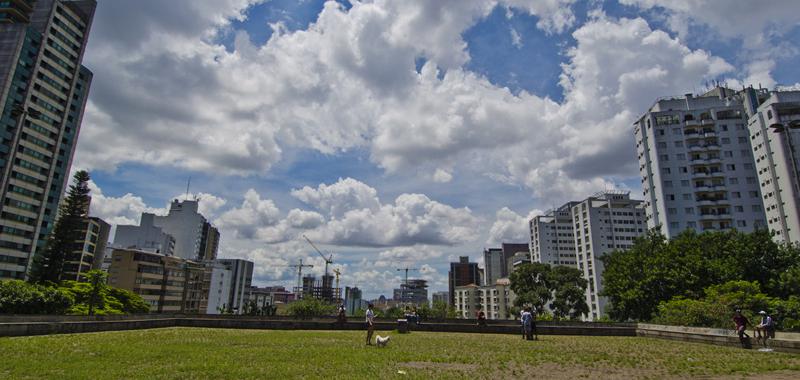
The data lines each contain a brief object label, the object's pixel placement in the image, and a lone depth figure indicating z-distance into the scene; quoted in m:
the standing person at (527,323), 22.83
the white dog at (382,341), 16.84
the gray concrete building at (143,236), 132.12
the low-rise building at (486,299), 157.75
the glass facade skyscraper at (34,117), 73.88
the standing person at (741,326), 17.27
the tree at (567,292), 59.59
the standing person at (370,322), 17.41
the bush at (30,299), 36.00
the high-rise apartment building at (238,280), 179.07
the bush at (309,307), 100.88
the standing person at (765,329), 16.87
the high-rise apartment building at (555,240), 154.75
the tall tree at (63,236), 59.22
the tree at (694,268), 37.31
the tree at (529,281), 62.50
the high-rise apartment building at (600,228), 128.25
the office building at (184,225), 148.50
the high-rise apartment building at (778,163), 70.25
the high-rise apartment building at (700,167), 77.25
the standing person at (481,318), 28.25
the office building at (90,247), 90.62
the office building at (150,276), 102.38
